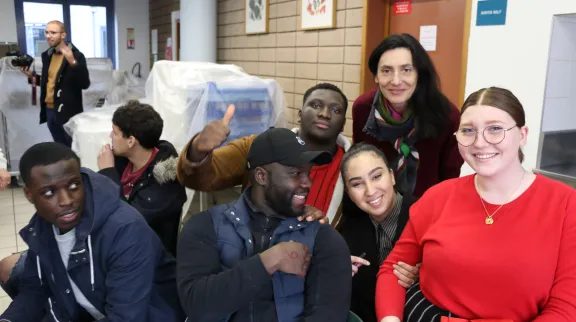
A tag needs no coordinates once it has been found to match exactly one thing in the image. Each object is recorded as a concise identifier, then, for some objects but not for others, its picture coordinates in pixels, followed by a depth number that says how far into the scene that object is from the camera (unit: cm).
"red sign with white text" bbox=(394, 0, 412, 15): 326
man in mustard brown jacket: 175
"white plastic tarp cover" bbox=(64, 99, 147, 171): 335
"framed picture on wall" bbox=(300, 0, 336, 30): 370
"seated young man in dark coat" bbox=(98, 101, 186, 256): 206
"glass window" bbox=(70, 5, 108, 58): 841
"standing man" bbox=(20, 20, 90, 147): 418
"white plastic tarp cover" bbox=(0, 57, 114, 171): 451
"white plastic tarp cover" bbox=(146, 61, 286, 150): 322
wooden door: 279
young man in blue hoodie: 136
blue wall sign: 233
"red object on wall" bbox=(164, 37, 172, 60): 732
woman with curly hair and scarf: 177
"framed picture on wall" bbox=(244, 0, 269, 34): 469
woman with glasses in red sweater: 109
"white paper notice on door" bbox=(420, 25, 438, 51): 305
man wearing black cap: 120
